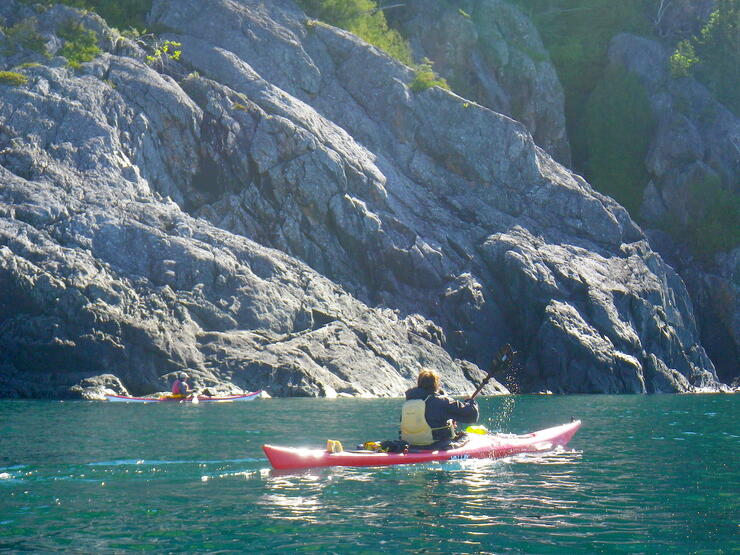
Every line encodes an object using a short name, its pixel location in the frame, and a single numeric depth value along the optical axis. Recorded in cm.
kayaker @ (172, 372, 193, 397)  3080
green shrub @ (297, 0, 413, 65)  5750
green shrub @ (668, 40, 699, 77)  6259
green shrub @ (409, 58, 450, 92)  5316
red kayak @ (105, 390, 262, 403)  2983
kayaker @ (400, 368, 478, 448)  1483
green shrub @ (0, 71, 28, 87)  4053
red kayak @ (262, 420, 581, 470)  1412
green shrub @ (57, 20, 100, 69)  4397
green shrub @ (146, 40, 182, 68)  4644
